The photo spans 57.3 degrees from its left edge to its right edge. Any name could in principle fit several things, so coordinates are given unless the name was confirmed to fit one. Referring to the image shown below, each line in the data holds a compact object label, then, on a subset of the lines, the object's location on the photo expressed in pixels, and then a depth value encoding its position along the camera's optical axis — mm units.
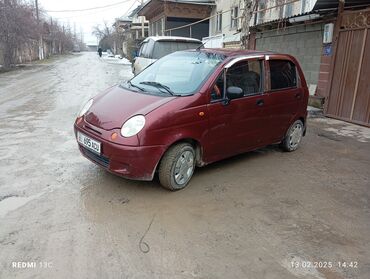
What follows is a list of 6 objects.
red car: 3742
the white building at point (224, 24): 16016
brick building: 7770
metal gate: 7660
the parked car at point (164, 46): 10477
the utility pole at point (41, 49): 42384
